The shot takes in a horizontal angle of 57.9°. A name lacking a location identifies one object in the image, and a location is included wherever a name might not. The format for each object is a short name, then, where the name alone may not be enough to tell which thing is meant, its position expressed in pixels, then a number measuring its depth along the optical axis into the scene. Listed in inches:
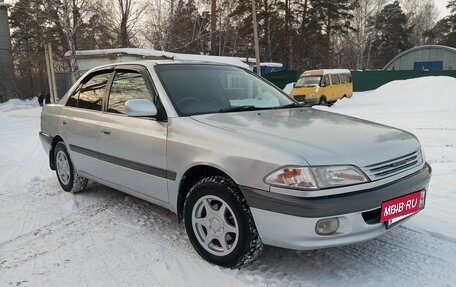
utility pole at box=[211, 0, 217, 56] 1333.7
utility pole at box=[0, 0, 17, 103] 1071.3
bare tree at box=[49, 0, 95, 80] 756.0
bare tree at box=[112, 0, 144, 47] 1117.7
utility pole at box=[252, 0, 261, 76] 814.8
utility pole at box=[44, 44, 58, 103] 665.4
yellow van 820.6
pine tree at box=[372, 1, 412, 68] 1934.1
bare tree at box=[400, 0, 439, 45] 2122.3
